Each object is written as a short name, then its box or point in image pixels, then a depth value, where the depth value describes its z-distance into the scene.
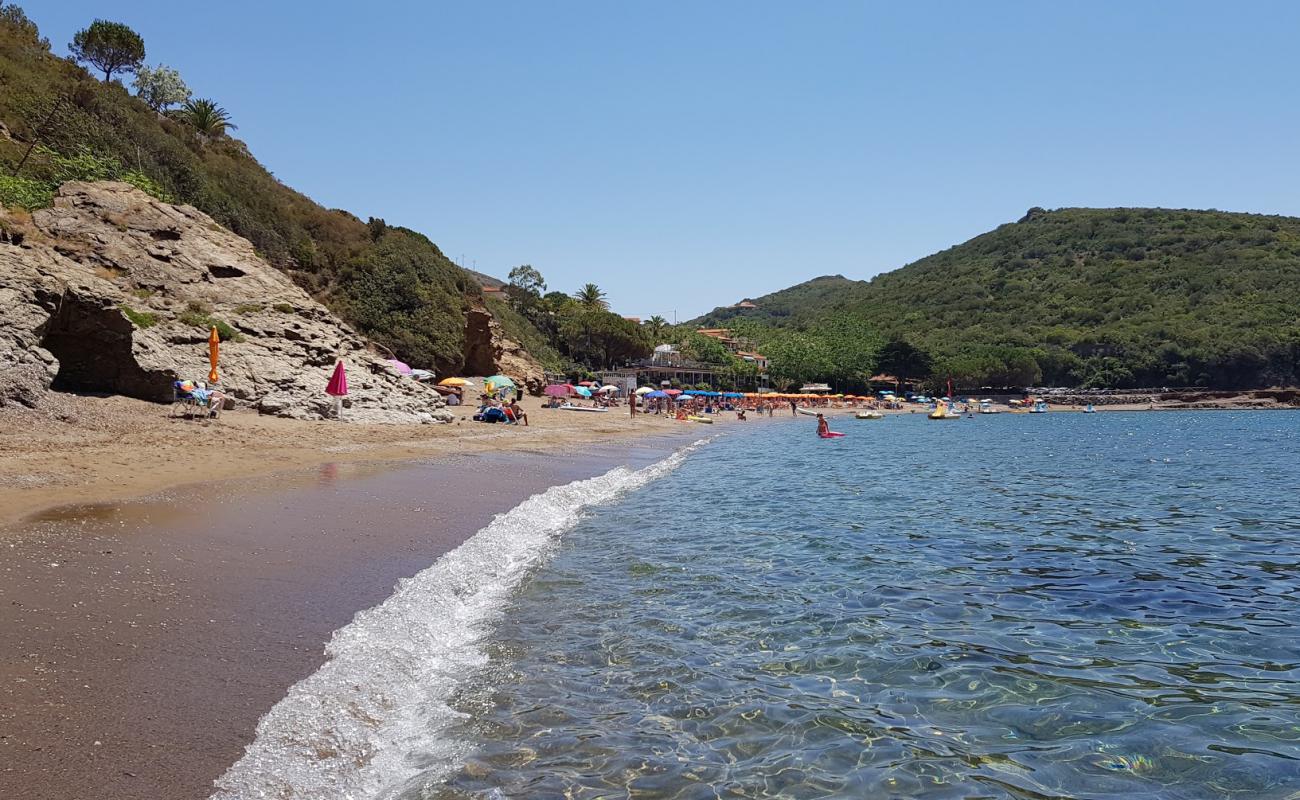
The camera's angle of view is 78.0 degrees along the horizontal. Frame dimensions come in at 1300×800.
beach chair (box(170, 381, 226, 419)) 17.80
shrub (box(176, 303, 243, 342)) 22.25
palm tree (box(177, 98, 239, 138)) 48.72
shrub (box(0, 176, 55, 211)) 23.33
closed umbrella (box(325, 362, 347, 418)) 22.56
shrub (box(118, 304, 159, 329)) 20.22
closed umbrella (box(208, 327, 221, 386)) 20.06
